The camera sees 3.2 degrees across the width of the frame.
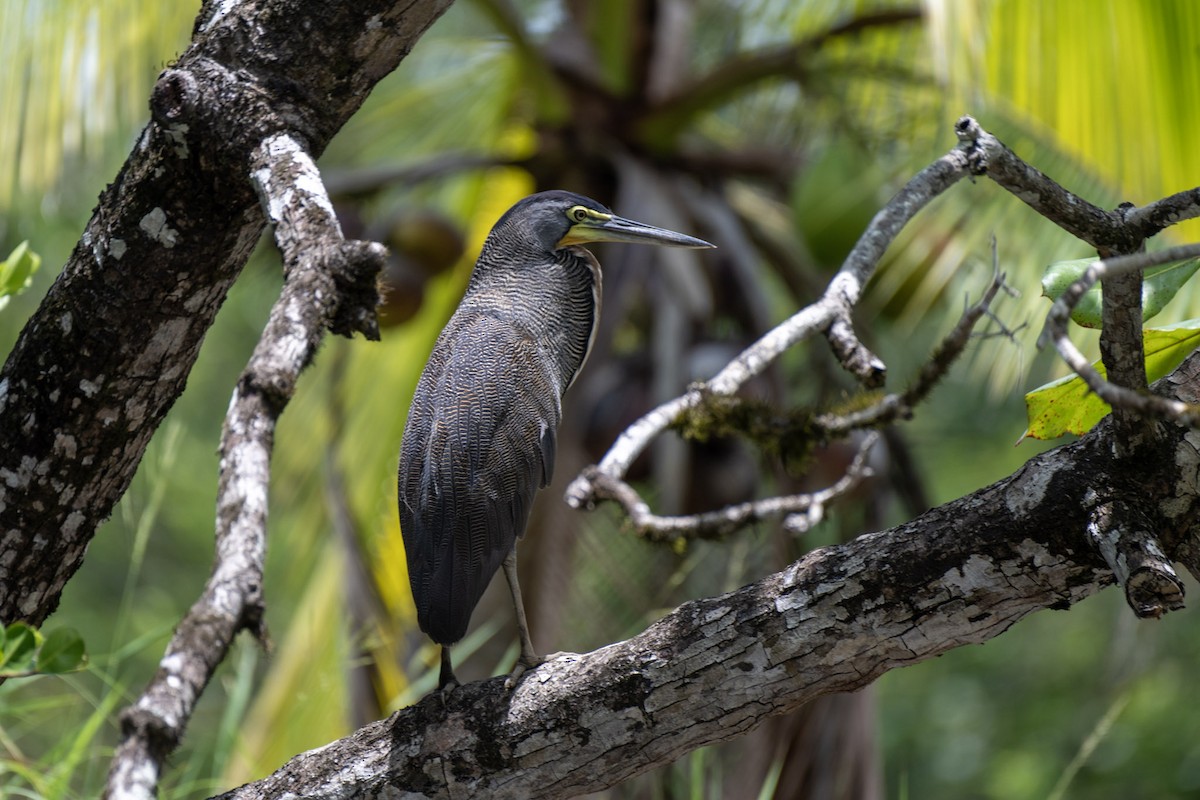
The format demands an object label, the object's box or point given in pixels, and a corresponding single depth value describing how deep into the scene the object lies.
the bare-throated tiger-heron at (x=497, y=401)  18.87
